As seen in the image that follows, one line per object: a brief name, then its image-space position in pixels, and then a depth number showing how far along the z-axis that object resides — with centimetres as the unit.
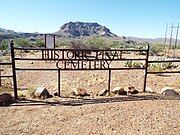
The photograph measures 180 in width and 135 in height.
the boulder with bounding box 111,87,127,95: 485
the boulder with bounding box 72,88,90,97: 475
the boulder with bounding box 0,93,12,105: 415
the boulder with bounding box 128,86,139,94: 496
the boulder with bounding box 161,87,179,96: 481
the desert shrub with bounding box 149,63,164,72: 846
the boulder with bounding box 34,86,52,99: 455
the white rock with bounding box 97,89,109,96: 483
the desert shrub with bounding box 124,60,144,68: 1012
